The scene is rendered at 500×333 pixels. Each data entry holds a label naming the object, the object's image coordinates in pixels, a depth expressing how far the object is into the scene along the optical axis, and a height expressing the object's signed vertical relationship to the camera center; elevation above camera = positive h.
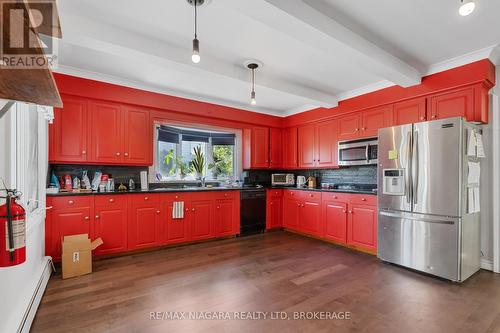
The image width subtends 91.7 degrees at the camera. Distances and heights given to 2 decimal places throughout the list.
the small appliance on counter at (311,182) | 4.99 -0.31
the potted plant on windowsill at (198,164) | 4.67 +0.05
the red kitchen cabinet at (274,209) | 4.95 -0.88
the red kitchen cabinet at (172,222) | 3.72 -0.87
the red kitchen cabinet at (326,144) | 4.44 +0.42
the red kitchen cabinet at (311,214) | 4.32 -0.88
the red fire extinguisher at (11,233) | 1.10 -0.31
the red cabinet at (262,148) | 5.11 +0.41
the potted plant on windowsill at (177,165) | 4.52 +0.03
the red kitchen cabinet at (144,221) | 3.47 -0.80
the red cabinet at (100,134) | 3.22 +0.47
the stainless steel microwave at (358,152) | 3.81 +0.25
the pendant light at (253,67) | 3.04 +1.28
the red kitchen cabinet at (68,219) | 2.95 -0.66
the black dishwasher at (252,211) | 4.60 -0.86
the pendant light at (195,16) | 1.83 +1.29
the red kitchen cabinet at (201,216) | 3.99 -0.83
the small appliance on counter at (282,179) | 5.33 -0.27
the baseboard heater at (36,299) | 1.72 -1.13
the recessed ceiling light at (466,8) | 1.79 +1.19
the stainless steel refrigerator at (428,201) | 2.64 -0.41
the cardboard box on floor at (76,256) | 2.70 -1.02
